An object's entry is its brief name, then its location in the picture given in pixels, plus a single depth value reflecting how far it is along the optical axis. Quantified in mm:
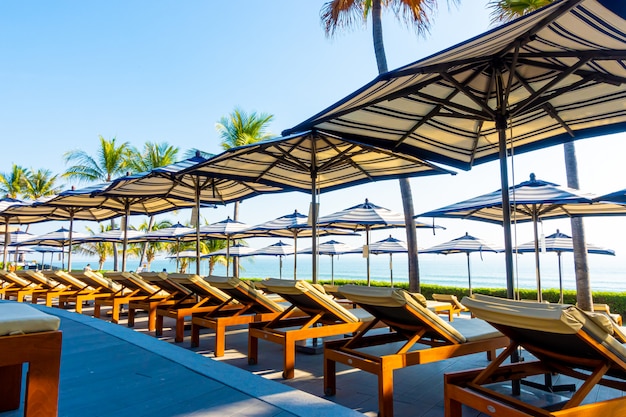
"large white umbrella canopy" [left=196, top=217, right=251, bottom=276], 12664
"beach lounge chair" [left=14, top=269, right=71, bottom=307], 8305
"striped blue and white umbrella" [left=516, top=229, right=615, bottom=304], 10039
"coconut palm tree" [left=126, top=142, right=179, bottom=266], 26734
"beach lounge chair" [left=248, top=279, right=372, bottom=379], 3936
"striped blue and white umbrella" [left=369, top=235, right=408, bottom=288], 14156
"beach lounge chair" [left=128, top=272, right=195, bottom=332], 6312
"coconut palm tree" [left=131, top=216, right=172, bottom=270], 32000
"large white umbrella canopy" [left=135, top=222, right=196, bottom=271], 14806
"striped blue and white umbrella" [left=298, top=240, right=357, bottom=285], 16219
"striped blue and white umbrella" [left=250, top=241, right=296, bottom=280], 15889
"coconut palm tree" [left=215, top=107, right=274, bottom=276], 23781
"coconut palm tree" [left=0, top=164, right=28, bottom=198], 33219
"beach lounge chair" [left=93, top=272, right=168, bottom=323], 6969
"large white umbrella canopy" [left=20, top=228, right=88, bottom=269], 16812
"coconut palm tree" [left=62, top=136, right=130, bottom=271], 25766
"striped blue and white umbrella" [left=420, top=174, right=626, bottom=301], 5102
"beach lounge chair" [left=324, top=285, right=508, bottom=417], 2986
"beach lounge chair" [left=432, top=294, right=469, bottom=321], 6896
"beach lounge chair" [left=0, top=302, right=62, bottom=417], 1552
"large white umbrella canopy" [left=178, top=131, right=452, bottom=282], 5738
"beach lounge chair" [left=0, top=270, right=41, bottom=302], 8836
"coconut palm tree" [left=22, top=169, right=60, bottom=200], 32938
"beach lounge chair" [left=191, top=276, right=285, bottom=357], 4805
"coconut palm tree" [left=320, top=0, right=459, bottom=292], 10391
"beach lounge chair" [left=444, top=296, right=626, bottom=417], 2072
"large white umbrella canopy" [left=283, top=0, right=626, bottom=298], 2771
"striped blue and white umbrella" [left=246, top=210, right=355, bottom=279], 11859
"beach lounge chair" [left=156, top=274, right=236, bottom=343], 5516
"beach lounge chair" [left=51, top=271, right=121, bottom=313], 7883
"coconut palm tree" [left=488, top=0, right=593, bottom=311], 8836
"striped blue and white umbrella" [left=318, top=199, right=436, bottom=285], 9078
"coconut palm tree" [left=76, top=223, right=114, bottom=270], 34031
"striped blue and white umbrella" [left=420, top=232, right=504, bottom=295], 11258
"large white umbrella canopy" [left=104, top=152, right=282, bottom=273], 7297
